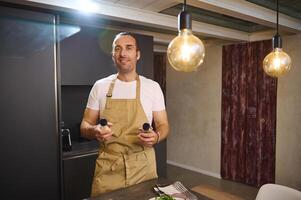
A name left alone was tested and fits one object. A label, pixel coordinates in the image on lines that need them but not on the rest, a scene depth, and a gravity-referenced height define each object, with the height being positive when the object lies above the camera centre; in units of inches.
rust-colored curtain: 140.6 -14.7
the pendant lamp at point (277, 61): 68.5 +7.8
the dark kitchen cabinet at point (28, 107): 88.0 -5.9
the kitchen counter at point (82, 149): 106.9 -26.3
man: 66.9 -8.9
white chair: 67.2 -27.5
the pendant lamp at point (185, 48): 46.1 +7.6
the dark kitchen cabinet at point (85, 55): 105.1 +15.5
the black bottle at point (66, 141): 111.8 -22.2
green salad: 50.2 -21.3
